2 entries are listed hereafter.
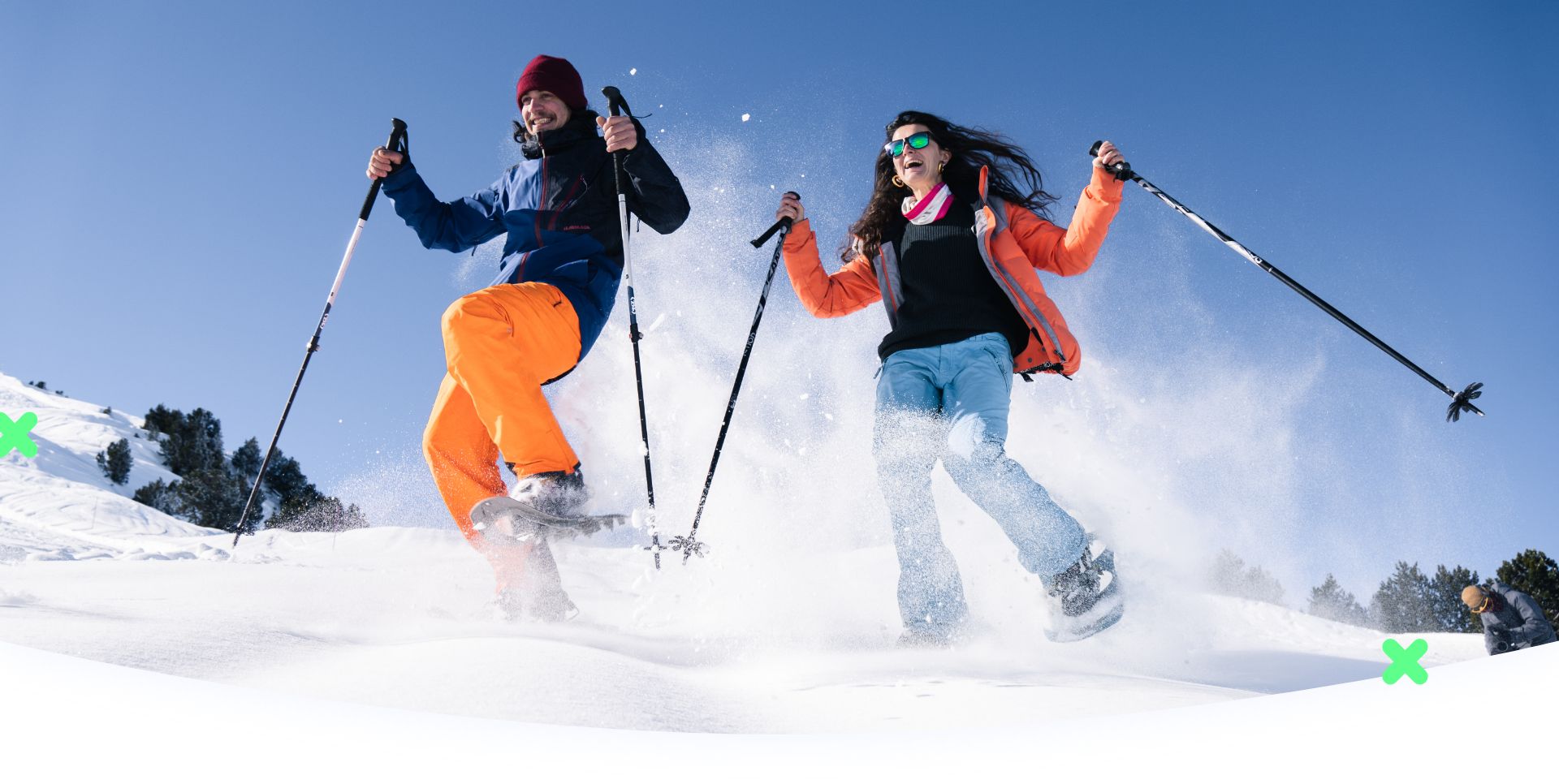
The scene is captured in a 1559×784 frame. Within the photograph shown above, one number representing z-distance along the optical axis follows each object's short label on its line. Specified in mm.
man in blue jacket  2891
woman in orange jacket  2854
